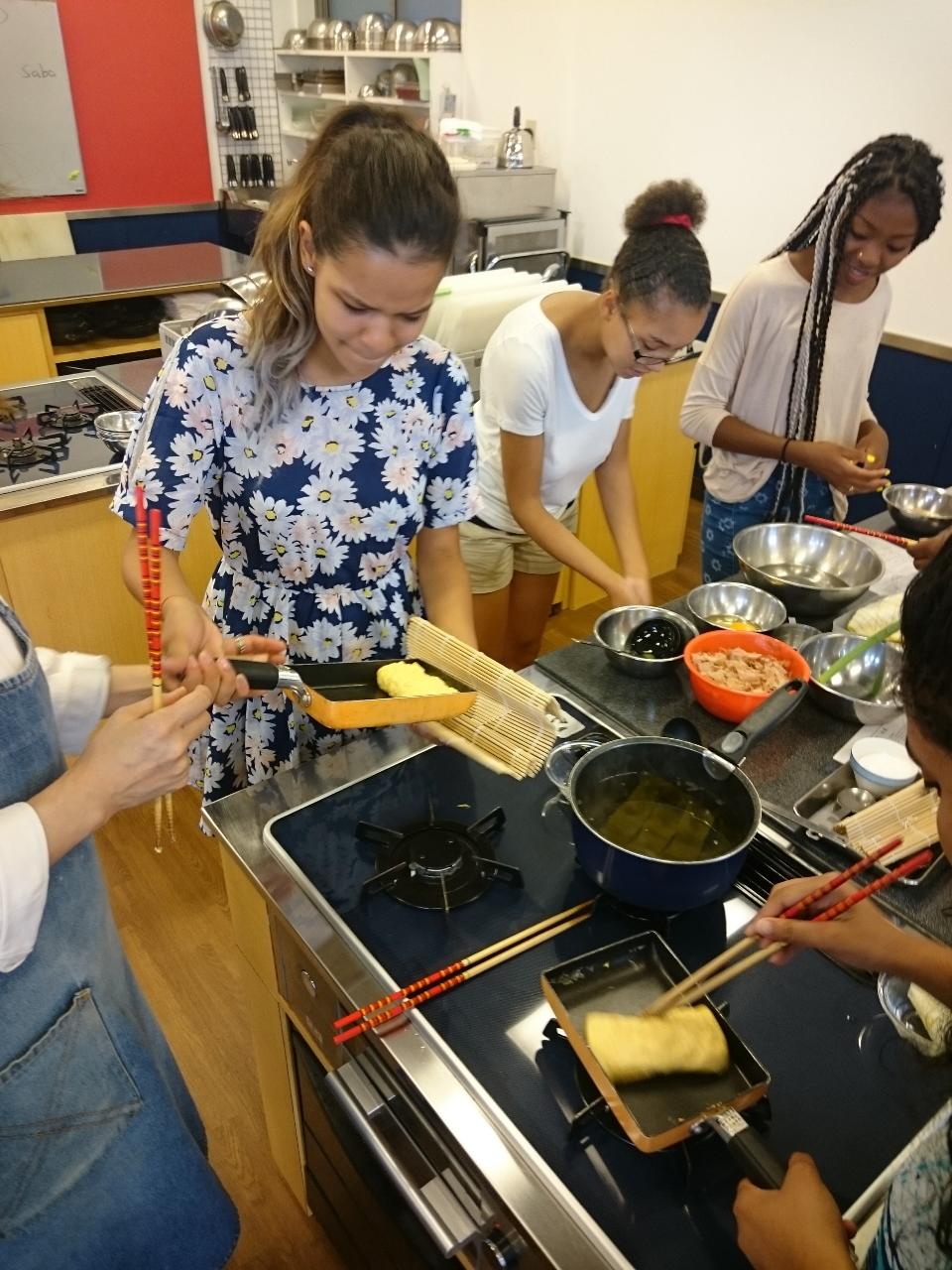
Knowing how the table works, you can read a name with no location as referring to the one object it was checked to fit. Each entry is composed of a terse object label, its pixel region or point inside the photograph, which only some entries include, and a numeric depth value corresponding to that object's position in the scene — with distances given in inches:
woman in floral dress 43.3
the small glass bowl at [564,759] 46.5
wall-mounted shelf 178.2
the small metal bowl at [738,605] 60.6
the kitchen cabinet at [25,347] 145.3
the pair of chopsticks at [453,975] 34.8
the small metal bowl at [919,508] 74.7
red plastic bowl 50.6
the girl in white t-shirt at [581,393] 62.6
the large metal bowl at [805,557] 65.8
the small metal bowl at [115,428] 96.9
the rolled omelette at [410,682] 44.7
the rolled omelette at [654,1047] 31.1
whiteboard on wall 180.5
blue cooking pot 36.4
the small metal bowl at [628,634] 55.2
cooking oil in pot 39.9
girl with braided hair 69.9
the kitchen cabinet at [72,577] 89.0
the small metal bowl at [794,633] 59.9
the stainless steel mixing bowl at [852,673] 52.7
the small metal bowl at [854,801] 46.0
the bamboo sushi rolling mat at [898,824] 42.6
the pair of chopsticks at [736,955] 33.2
